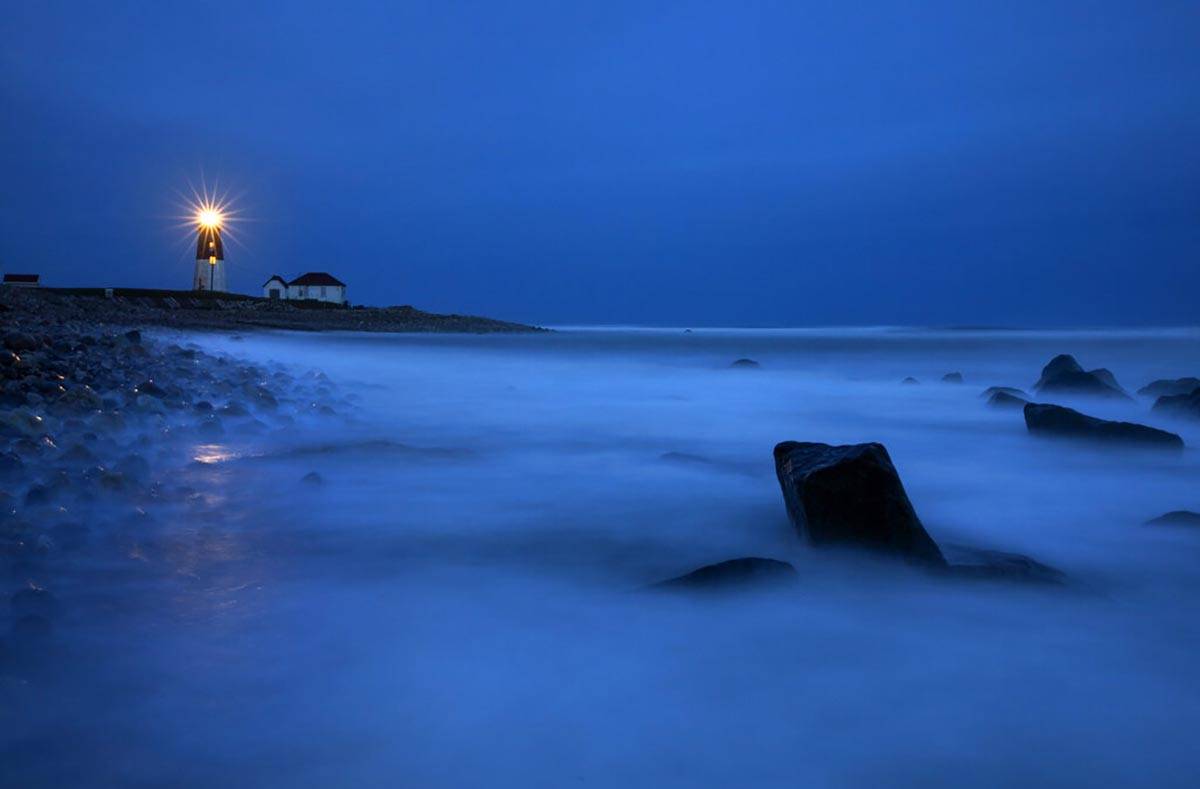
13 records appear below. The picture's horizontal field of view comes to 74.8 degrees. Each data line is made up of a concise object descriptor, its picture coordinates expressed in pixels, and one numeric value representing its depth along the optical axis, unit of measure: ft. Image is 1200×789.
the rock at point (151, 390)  19.13
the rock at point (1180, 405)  25.94
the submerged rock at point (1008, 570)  9.43
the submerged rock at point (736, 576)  9.04
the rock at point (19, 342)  19.97
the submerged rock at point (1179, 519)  12.26
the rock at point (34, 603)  7.70
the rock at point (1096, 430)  19.71
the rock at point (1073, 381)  36.73
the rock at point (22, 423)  13.32
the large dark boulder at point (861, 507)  10.12
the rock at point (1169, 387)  35.50
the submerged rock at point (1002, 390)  33.50
